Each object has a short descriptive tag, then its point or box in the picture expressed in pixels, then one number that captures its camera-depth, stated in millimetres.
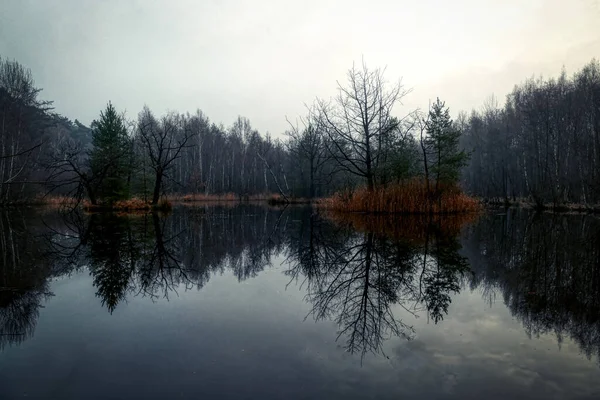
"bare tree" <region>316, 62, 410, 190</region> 18992
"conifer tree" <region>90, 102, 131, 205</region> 23188
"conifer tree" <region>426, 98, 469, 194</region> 19045
